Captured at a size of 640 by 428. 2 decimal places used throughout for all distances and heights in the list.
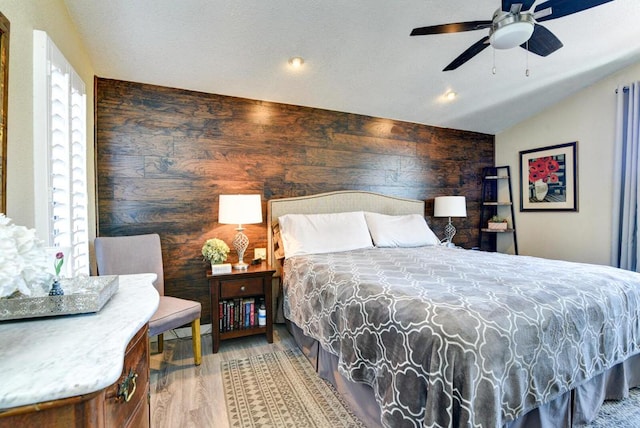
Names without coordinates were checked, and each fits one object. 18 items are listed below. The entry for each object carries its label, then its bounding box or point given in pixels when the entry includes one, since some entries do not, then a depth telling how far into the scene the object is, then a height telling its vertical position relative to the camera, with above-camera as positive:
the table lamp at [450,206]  4.11 +0.06
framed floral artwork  3.97 +0.44
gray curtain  3.31 +0.34
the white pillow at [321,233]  2.90 -0.23
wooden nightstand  2.60 -0.84
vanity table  0.55 -0.32
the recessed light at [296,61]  2.68 +1.37
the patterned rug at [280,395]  1.76 -1.24
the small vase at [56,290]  0.90 -0.24
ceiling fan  1.72 +1.17
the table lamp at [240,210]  2.73 +0.01
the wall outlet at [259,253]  3.20 -0.45
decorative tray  0.84 -0.27
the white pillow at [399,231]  3.35 -0.24
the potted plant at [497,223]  4.51 -0.20
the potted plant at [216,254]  2.71 -0.39
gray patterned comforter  1.16 -0.58
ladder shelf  4.67 +0.13
